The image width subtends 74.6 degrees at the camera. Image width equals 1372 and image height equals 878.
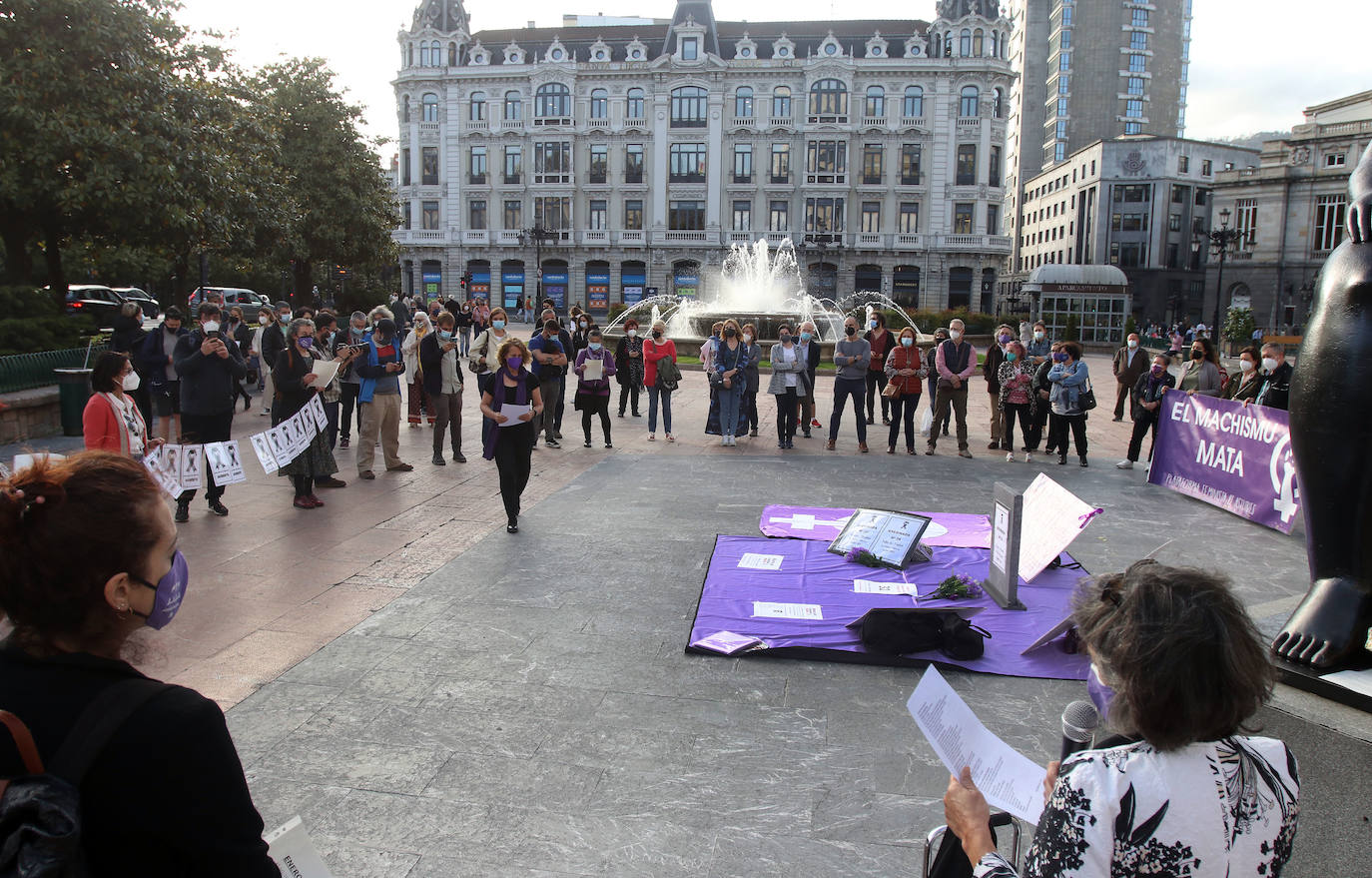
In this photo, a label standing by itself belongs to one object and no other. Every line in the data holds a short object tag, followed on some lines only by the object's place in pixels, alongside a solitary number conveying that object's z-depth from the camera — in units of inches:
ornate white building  2304.4
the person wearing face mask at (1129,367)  602.2
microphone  93.0
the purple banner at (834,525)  324.5
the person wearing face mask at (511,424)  330.3
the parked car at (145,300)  1102.8
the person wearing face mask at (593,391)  519.2
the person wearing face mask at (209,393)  345.7
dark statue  166.6
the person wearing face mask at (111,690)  60.6
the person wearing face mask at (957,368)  500.4
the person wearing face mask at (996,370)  530.0
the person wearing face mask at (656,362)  547.2
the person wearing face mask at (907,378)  500.7
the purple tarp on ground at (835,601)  218.5
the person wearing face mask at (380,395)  418.9
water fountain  1094.4
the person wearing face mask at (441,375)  467.5
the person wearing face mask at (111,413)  280.5
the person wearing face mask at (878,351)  574.6
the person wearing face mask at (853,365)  502.6
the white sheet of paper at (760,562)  286.8
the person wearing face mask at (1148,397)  461.7
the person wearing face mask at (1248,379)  417.4
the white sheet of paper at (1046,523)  249.8
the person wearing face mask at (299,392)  366.9
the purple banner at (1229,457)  359.9
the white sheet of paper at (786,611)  243.6
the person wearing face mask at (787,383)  509.7
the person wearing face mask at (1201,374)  467.2
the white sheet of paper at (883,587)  267.4
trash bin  522.3
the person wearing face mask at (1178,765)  69.3
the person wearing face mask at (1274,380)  399.5
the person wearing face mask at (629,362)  619.2
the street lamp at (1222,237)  1672.0
